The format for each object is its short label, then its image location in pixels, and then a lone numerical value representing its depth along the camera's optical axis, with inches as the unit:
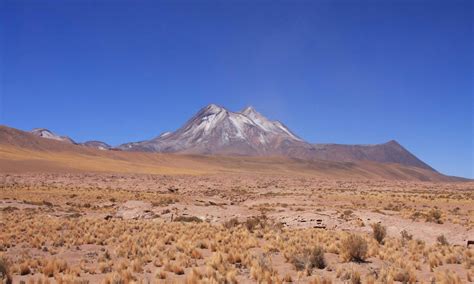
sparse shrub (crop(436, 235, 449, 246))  651.8
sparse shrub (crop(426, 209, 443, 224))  933.9
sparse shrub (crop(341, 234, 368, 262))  527.5
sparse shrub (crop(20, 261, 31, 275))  442.9
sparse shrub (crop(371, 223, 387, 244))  694.2
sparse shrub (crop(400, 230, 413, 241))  709.5
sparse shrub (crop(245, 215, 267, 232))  820.5
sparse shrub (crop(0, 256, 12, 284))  392.2
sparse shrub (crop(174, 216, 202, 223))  995.9
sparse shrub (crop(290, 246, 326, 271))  466.3
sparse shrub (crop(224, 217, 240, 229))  850.1
